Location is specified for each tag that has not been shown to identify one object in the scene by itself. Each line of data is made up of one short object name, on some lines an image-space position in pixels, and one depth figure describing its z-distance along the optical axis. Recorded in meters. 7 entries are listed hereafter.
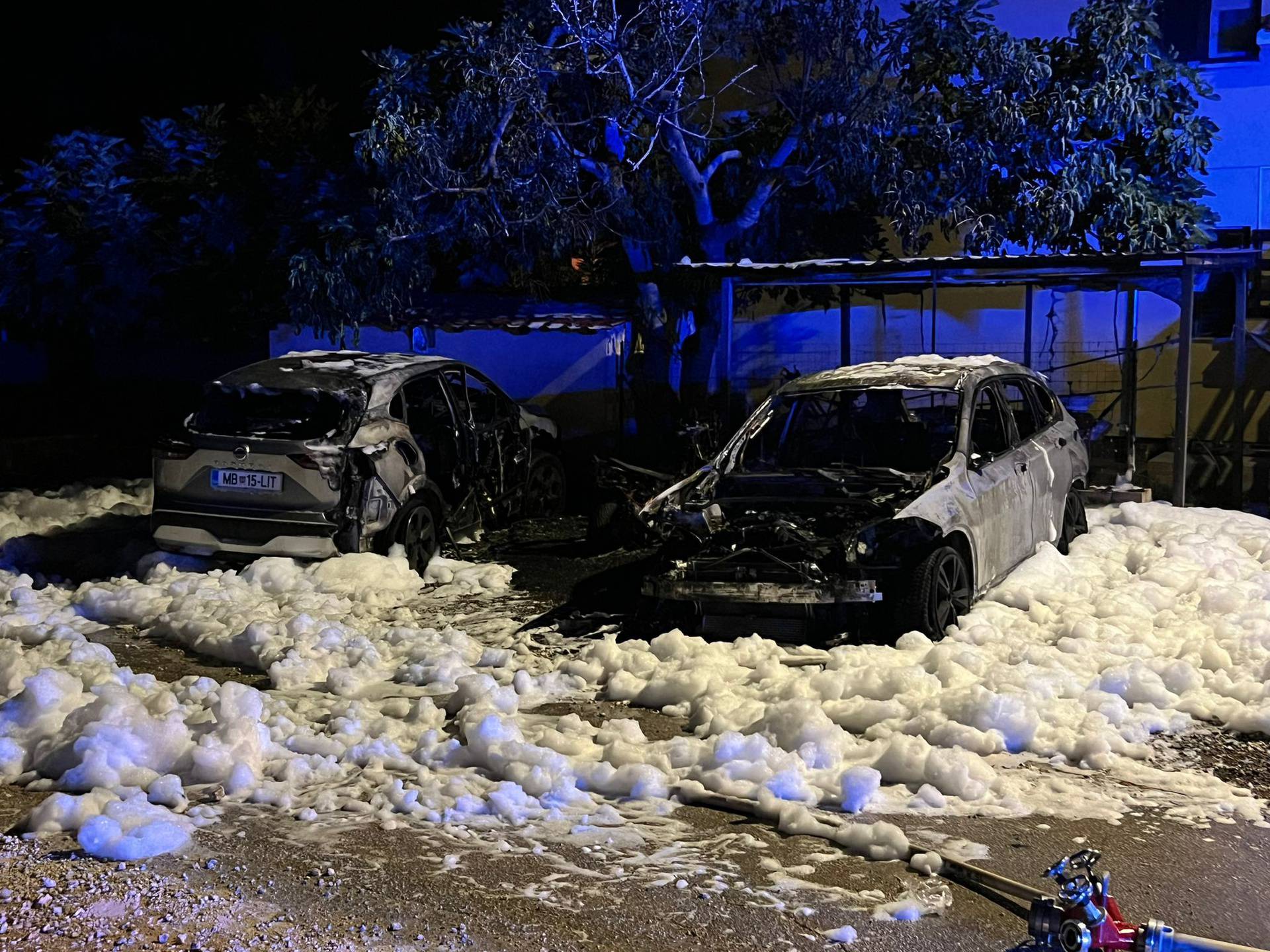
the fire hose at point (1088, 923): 3.65
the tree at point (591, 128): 12.82
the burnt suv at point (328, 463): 9.26
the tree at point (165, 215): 15.22
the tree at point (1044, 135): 12.89
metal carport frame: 11.27
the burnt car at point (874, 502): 7.38
